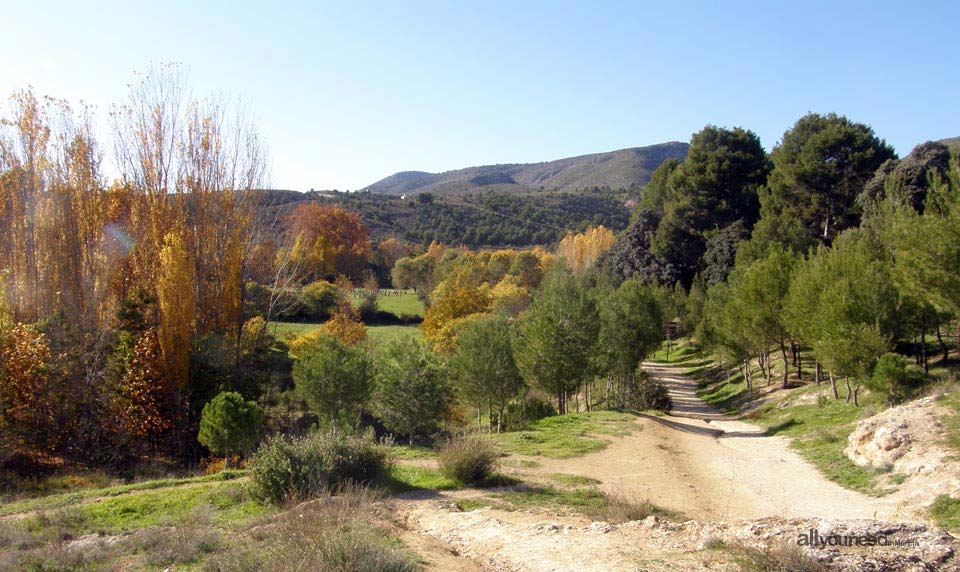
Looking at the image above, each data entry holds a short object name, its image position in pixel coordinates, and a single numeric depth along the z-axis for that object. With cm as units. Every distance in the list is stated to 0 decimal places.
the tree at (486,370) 2238
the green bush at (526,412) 2428
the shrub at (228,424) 1291
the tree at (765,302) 2661
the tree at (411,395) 1848
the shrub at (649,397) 2667
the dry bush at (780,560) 491
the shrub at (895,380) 1652
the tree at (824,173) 3878
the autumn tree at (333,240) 6181
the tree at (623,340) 2856
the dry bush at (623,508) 820
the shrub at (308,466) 885
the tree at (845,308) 1850
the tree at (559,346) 2289
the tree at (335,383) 1873
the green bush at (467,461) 1038
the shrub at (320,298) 4478
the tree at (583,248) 6756
